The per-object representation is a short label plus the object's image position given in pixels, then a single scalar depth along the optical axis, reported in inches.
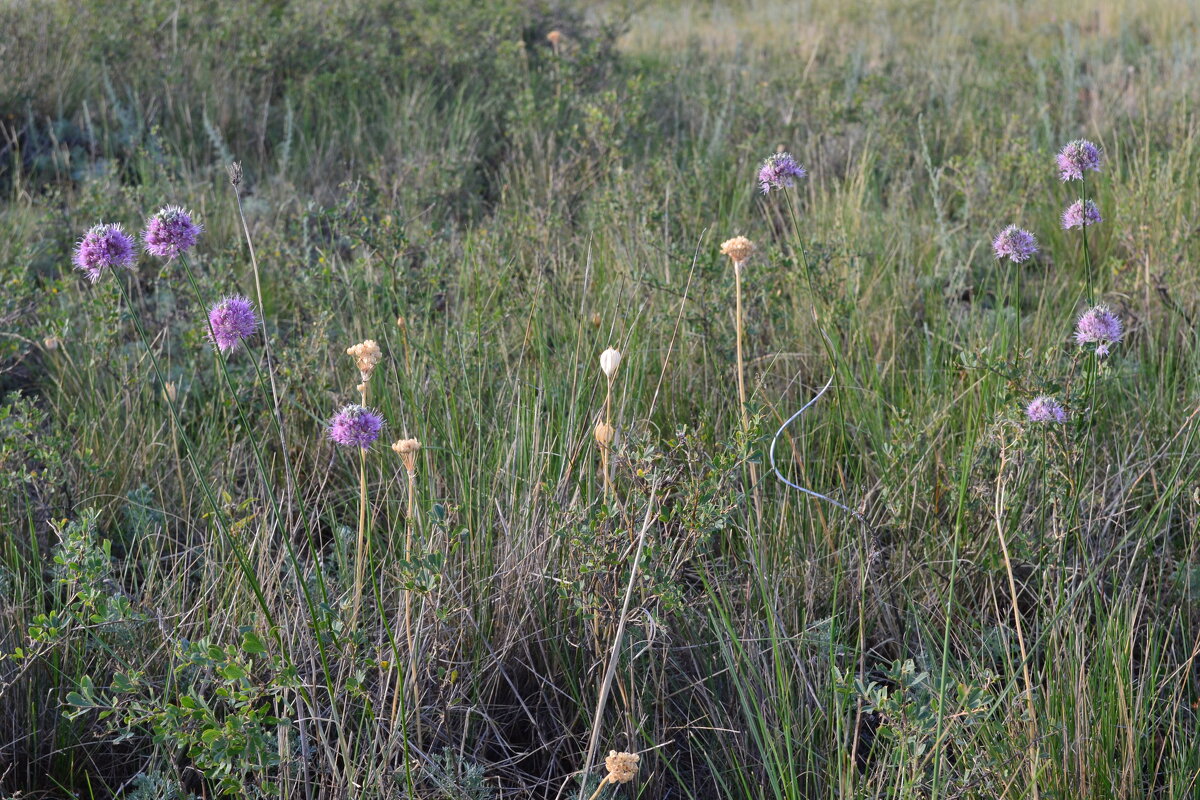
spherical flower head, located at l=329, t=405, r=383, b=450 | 86.1
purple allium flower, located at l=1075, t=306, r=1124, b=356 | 92.6
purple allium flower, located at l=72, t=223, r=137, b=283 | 86.2
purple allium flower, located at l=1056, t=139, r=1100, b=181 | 95.6
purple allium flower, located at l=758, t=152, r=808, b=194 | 94.8
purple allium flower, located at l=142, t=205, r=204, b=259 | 86.9
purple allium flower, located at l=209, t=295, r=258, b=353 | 87.1
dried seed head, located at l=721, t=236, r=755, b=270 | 87.8
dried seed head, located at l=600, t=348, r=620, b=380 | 87.0
